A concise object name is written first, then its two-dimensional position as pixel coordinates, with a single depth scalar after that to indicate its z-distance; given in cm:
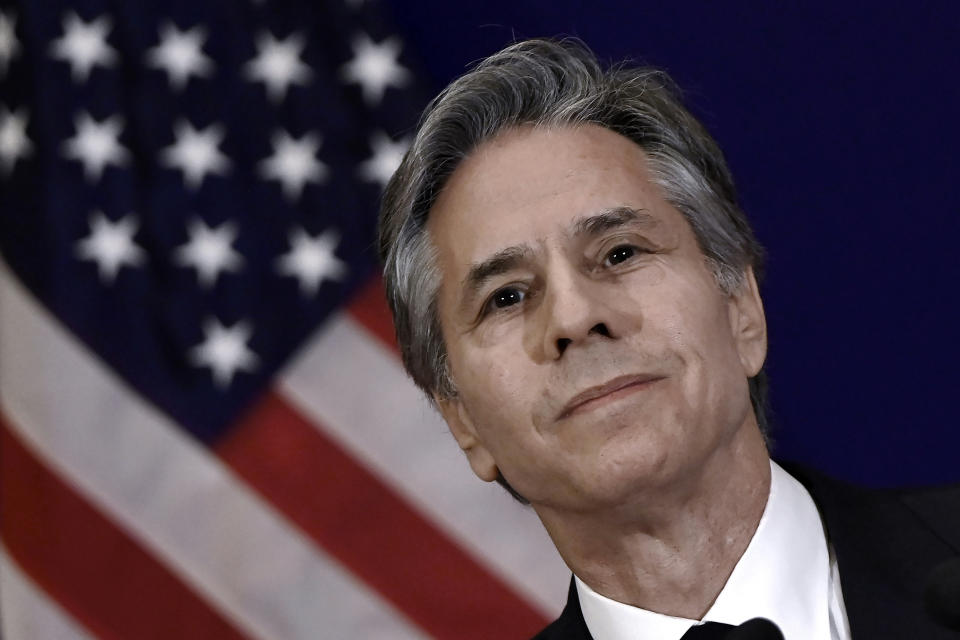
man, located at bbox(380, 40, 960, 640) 385
